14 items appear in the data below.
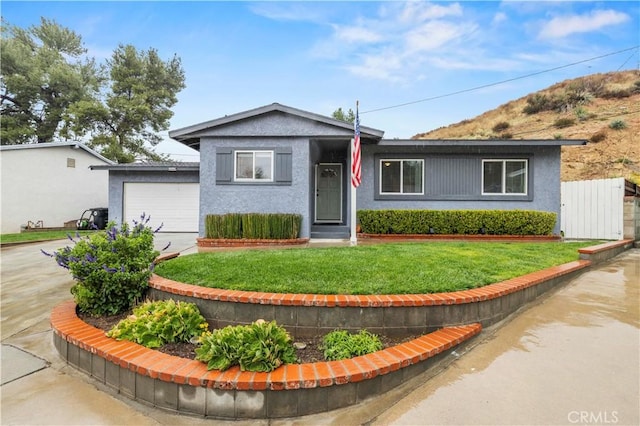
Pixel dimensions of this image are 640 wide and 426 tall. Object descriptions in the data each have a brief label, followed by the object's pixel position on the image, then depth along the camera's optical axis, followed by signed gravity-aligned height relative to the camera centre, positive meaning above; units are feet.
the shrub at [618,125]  77.82 +22.22
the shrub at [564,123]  87.92 +25.65
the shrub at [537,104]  103.45 +36.28
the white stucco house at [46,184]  48.11 +4.40
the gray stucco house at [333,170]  30.86 +4.60
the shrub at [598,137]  76.54 +18.76
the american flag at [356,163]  26.30 +4.14
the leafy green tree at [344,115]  94.57 +29.27
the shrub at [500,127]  102.78 +28.52
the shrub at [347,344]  8.73 -3.75
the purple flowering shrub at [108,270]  11.37 -2.17
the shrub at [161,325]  9.29 -3.49
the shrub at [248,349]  7.52 -3.39
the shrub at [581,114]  89.04 +28.61
